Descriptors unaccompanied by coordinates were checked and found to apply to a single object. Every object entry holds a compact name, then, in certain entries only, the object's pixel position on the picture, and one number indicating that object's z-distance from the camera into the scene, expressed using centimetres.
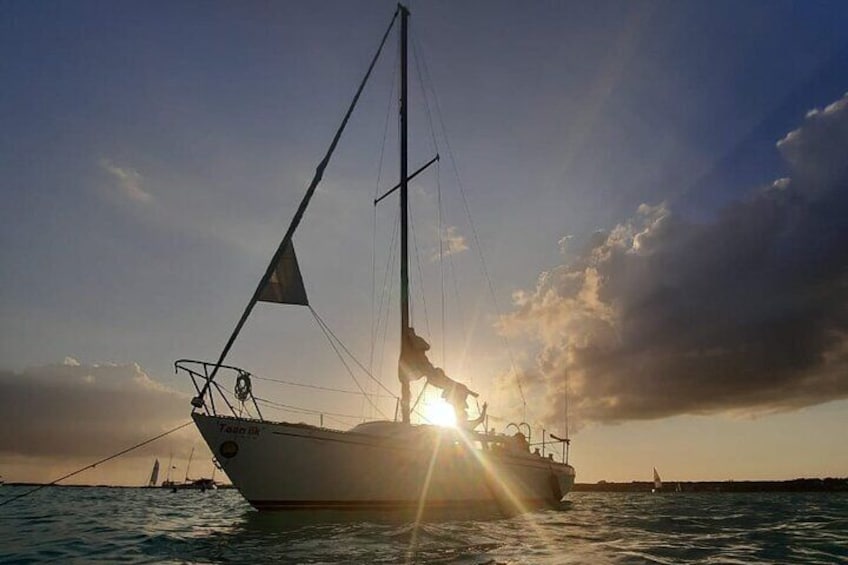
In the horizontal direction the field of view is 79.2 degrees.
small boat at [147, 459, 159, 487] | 12412
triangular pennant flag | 1834
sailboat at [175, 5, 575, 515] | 1698
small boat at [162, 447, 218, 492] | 10440
